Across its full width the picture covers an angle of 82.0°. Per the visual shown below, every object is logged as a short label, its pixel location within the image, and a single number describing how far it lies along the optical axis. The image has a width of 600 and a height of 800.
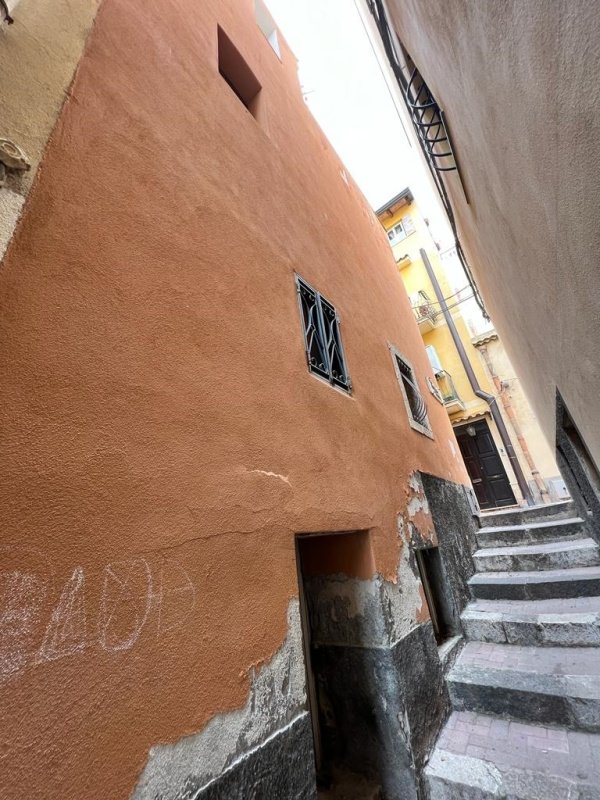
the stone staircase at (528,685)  2.43
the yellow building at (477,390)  10.85
